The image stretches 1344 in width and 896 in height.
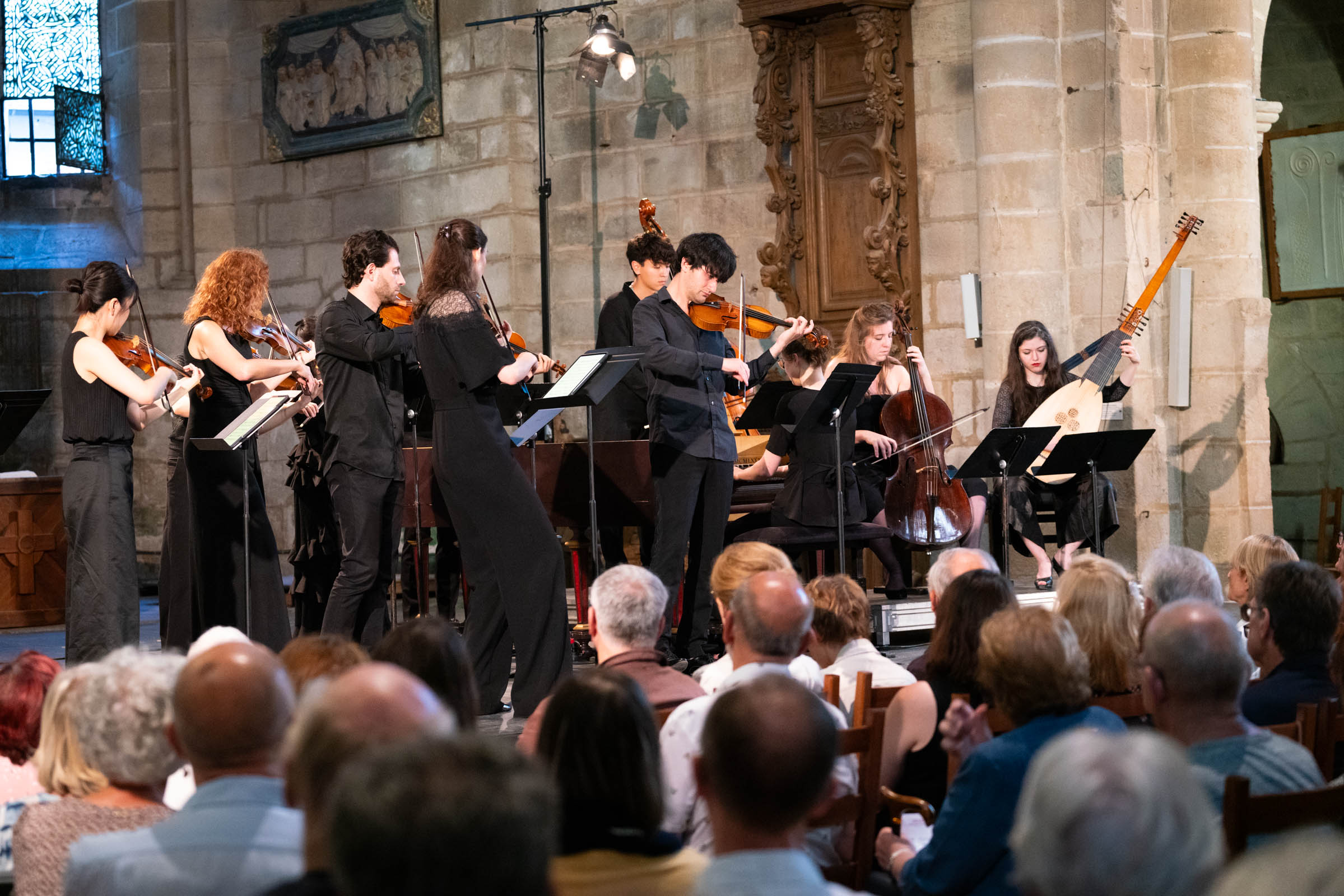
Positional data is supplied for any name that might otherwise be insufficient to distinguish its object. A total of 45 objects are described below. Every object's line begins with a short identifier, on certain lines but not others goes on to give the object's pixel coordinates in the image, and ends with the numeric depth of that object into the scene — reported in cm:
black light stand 2067
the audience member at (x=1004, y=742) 532
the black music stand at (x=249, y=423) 1076
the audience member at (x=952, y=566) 851
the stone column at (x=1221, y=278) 1745
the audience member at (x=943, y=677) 695
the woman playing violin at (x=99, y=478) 1174
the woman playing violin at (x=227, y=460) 1186
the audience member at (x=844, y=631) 805
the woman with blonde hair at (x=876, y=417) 1499
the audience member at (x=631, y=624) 712
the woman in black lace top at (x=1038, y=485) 1574
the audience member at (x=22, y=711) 647
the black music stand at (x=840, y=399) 1276
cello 1460
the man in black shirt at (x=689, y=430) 1262
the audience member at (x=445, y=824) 272
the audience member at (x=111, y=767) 498
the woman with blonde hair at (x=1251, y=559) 926
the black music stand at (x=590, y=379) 1084
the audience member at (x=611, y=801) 411
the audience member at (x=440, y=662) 556
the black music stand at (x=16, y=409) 1692
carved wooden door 1825
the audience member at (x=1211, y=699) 536
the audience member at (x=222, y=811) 423
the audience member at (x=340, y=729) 364
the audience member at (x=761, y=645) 600
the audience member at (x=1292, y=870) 260
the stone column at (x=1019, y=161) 1712
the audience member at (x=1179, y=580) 818
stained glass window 2480
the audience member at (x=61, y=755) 525
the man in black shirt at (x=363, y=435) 1151
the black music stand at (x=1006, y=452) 1330
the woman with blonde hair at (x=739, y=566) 845
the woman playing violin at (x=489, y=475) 1056
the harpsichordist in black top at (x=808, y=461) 1419
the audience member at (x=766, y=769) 407
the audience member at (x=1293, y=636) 697
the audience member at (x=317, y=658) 578
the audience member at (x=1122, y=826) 316
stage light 1922
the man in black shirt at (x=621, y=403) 1546
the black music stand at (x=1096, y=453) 1391
